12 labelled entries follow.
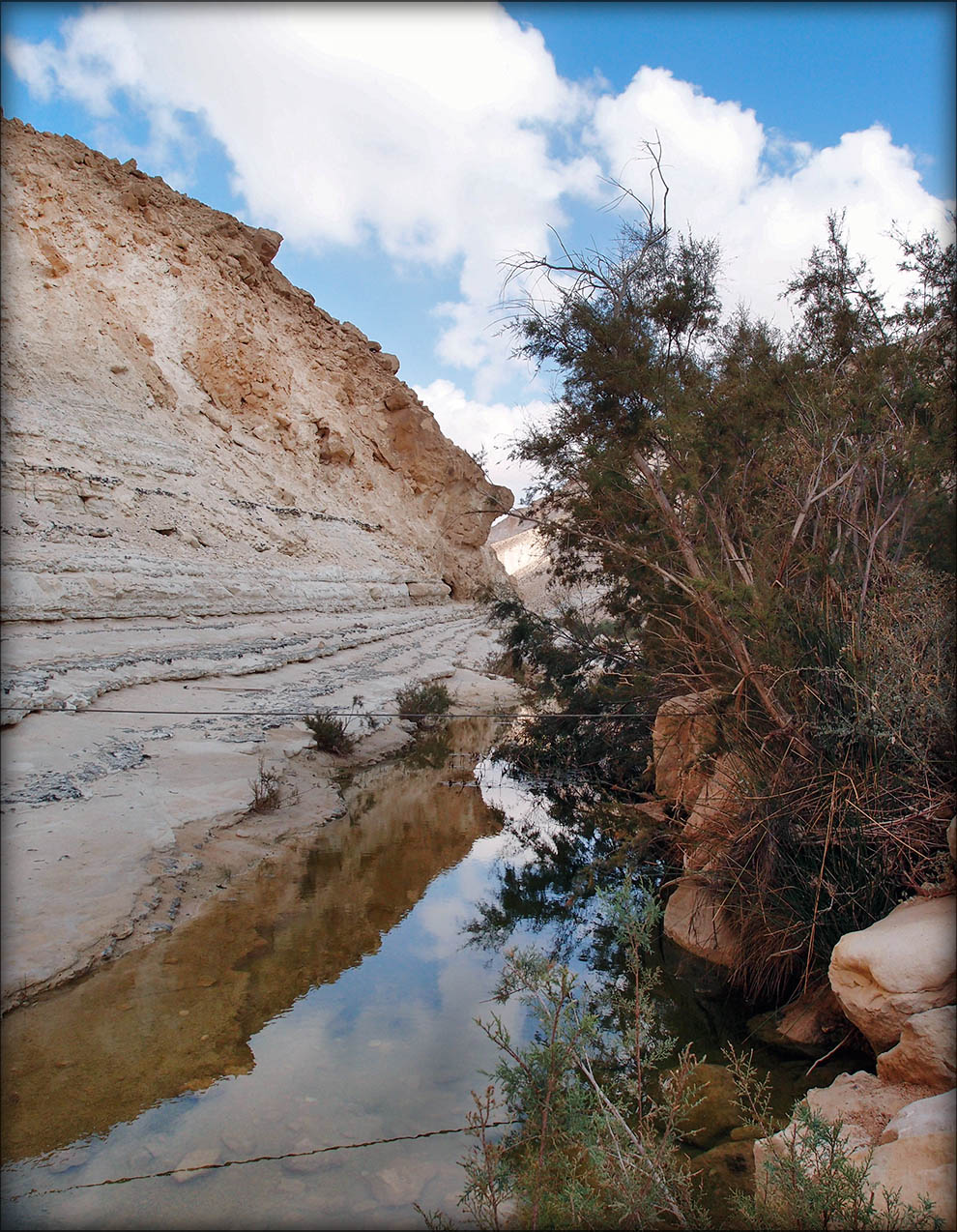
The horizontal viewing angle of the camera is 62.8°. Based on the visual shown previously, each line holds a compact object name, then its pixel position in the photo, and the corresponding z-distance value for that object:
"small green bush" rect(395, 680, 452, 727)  12.27
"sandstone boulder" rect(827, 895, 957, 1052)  3.02
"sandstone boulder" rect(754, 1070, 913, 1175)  2.65
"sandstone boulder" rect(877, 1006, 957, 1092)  2.81
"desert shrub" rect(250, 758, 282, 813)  7.23
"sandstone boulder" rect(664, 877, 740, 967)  4.89
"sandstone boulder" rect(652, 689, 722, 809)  5.92
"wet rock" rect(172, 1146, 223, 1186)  2.93
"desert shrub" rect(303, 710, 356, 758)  9.69
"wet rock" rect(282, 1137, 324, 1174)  3.00
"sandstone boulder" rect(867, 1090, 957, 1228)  2.11
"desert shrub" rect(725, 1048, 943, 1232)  2.04
